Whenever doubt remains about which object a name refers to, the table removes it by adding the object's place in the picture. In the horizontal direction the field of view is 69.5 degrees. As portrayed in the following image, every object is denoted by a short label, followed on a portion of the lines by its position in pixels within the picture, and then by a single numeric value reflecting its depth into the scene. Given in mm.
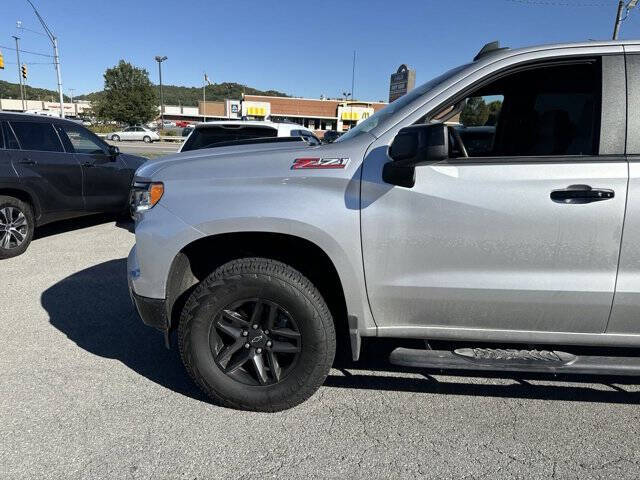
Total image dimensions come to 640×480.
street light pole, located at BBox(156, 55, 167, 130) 50219
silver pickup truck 2357
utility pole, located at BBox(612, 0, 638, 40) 16786
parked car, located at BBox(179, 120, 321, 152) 5852
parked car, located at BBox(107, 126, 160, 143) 40656
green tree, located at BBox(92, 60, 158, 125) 51000
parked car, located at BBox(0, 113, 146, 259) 5980
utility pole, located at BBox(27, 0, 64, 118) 25016
